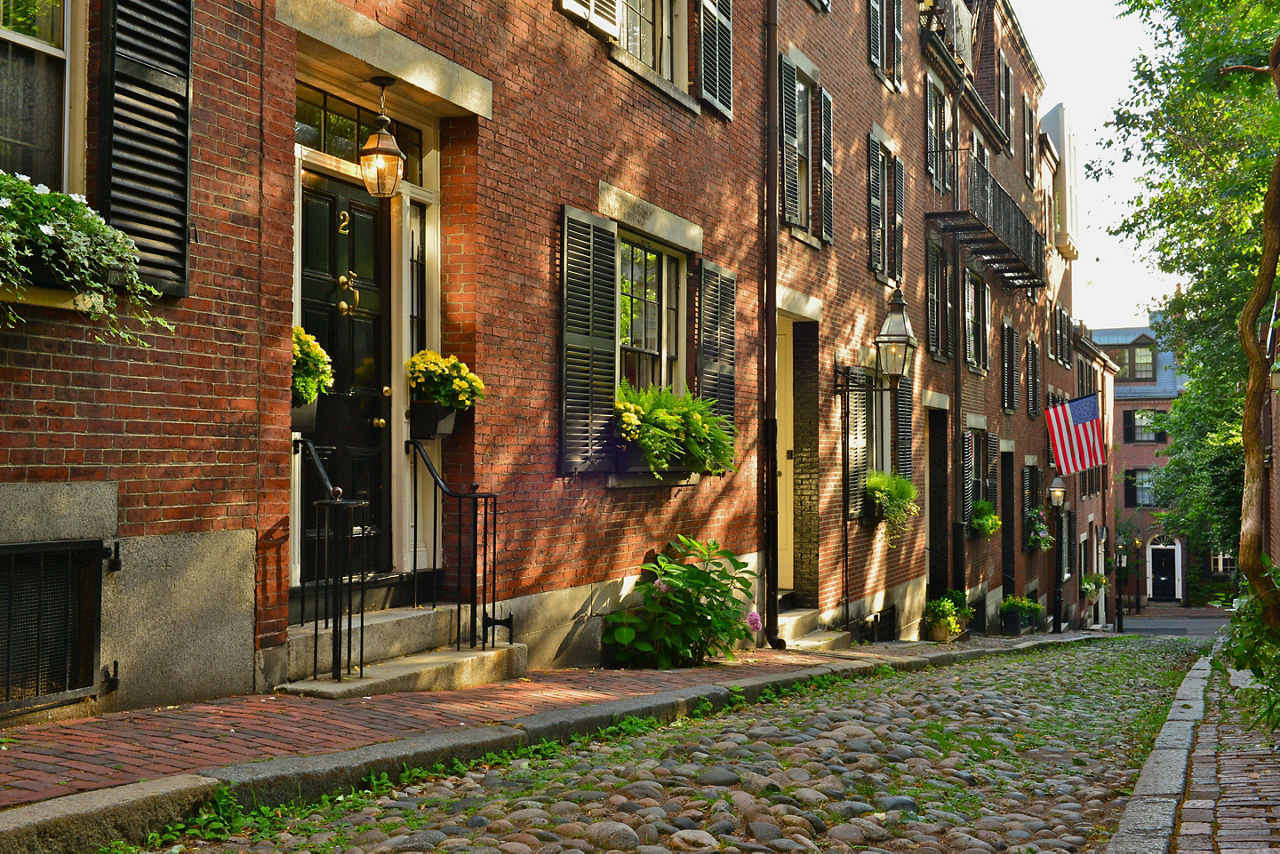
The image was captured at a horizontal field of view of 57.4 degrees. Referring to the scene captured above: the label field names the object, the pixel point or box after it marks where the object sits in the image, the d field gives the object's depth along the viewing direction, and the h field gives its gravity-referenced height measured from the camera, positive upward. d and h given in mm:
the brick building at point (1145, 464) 57531 +1698
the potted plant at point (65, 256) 4594 +1013
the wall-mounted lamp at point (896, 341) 14258 +1930
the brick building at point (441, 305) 5273 +1371
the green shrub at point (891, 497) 15367 +22
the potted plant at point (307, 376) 6402 +685
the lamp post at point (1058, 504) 28372 -146
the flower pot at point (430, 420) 7422 +512
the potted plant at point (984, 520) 21109 -392
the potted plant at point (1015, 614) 24188 -2411
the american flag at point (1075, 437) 22938 +1199
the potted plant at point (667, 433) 9359 +547
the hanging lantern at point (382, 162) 6871 +1991
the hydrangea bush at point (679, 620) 9328 -971
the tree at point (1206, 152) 16953 +5990
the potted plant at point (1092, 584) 37594 -2805
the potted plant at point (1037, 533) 27328 -815
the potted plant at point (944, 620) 18406 -1921
